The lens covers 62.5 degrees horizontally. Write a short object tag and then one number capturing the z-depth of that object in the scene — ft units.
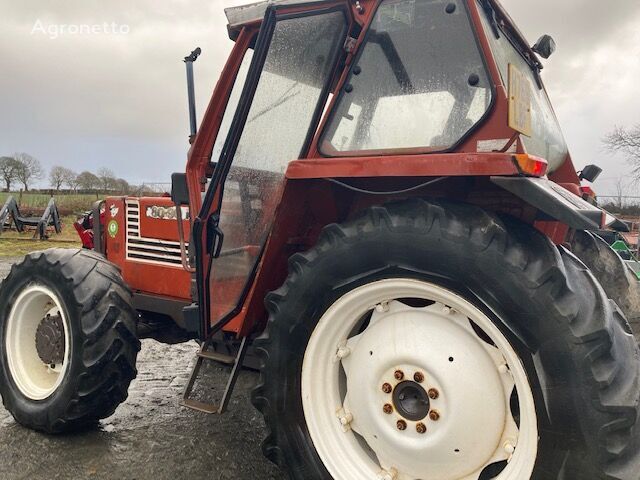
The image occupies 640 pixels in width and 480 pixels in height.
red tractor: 5.78
